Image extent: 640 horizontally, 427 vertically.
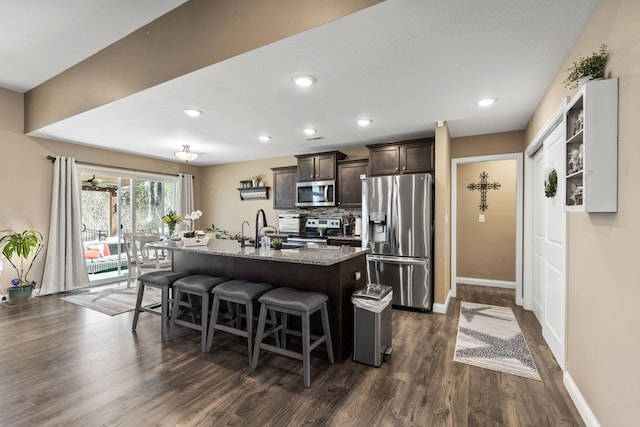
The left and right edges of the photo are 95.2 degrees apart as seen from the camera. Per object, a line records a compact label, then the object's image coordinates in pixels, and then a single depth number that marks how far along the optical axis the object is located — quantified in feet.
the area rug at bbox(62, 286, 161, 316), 12.96
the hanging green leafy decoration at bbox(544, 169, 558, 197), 8.86
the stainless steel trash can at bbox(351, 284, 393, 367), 8.03
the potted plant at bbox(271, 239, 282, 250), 10.05
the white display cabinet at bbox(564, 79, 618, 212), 4.99
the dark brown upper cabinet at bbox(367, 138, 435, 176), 13.55
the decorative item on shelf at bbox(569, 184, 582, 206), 5.88
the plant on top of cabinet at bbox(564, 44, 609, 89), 5.34
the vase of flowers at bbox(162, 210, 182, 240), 11.96
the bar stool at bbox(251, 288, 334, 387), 7.21
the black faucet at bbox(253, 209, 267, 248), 10.26
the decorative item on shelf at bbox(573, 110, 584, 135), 5.60
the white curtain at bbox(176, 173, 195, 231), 21.68
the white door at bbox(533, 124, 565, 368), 8.29
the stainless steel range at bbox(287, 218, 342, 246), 16.76
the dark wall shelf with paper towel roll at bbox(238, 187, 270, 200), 20.61
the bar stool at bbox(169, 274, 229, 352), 8.88
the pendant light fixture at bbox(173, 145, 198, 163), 14.52
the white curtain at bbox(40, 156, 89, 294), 15.15
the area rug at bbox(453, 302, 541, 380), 8.21
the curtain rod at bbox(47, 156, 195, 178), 15.39
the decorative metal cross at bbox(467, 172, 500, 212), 17.03
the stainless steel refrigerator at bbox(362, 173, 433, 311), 12.57
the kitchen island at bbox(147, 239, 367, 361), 8.55
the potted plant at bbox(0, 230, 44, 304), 13.34
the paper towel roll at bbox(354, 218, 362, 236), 15.92
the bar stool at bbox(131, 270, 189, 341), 9.58
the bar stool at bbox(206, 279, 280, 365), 8.18
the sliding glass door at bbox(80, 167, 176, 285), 17.30
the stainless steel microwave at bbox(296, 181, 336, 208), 16.78
